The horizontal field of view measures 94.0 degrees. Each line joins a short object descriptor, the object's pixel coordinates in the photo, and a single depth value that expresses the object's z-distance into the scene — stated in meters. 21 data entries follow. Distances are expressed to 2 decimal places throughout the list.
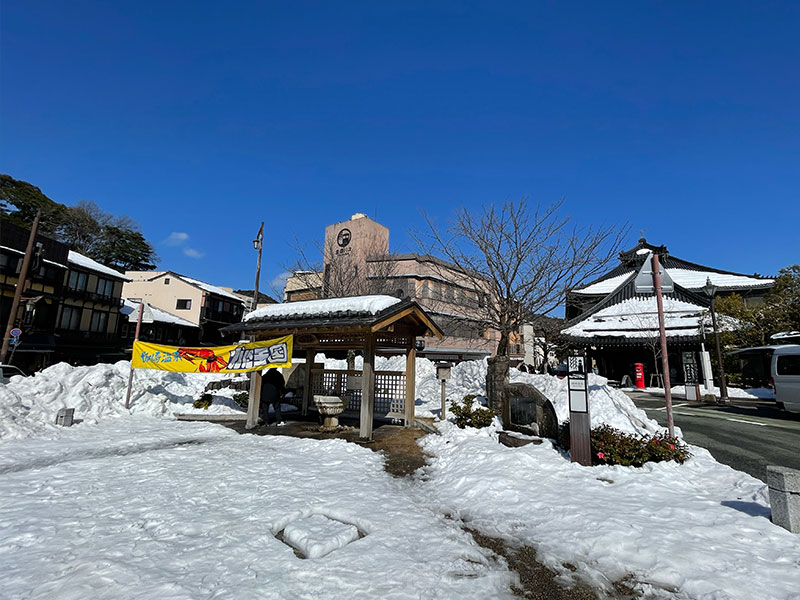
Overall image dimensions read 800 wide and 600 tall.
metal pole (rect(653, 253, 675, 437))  7.77
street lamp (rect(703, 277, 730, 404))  19.02
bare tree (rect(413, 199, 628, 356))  13.24
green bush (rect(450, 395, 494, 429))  10.06
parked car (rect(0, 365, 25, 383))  18.85
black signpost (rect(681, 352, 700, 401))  20.59
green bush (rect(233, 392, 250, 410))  14.48
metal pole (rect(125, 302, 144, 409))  13.04
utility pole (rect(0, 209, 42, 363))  21.40
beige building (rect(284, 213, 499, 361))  25.86
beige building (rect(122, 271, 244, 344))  42.22
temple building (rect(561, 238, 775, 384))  25.82
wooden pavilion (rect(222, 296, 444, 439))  9.91
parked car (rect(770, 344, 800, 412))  13.93
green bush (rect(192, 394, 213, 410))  14.48
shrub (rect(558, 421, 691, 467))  6.93
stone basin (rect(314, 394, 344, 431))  10.73
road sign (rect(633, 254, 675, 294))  8.06
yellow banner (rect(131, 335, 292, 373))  10.95
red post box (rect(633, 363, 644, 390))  26.17
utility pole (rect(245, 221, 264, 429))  11.29
